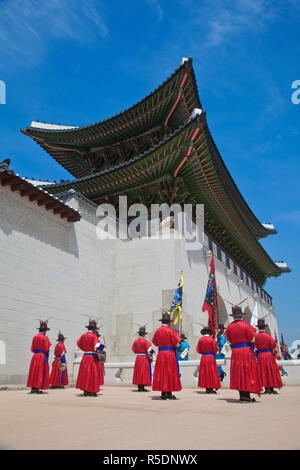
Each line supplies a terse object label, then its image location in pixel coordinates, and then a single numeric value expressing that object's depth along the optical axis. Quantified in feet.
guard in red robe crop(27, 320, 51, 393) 28.86
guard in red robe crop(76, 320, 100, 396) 26.71
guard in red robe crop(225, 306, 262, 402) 22.31
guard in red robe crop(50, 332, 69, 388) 35.73
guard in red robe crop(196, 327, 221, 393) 29.40
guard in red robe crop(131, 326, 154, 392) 32.83
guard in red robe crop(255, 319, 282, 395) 28.53
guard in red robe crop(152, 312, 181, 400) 24.76
